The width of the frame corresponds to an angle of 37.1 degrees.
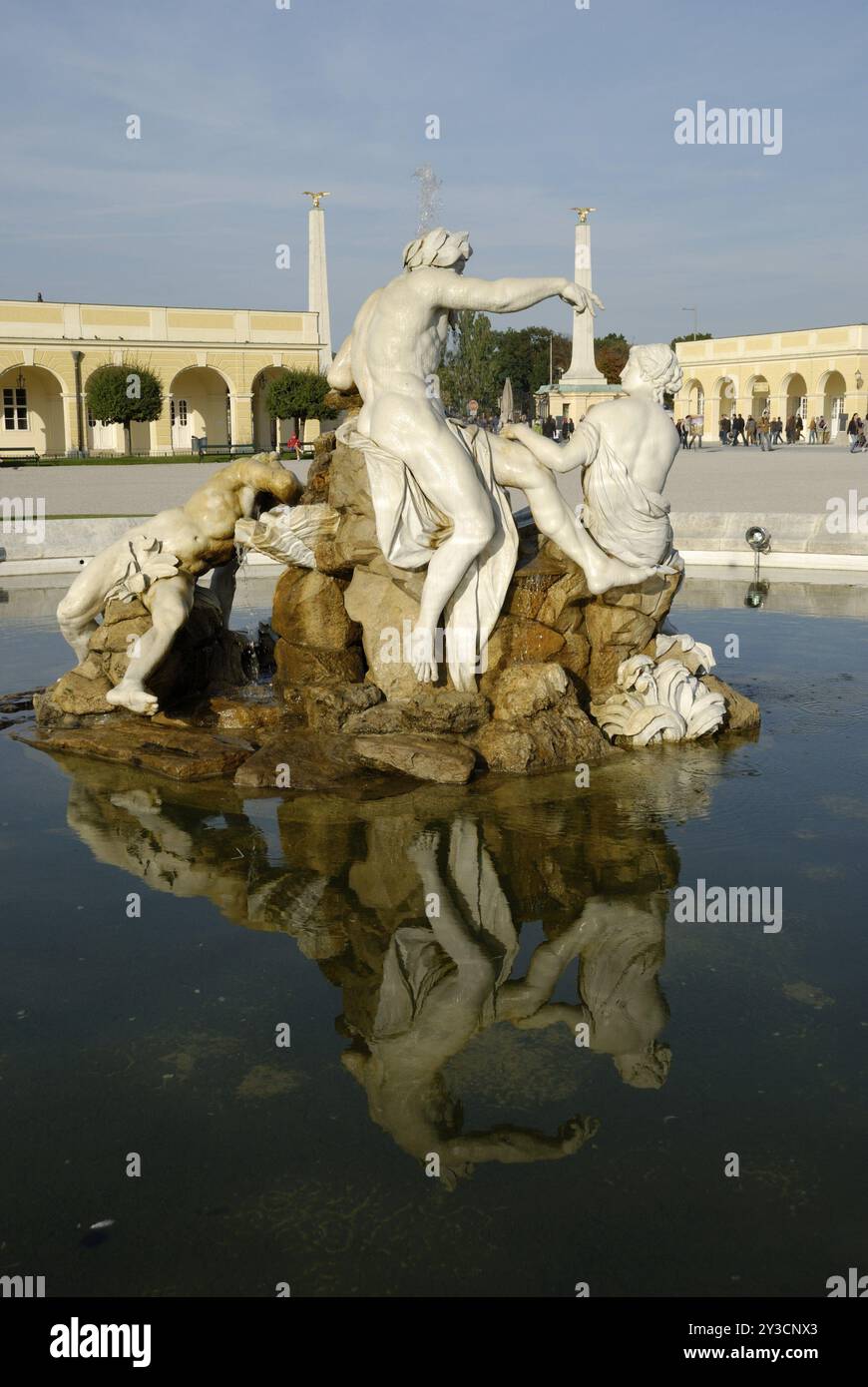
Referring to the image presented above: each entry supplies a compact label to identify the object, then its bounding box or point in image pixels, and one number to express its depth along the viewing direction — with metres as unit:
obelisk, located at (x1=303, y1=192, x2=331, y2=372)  52.69
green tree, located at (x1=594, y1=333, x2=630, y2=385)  85.50
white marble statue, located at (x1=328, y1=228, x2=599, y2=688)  7.09
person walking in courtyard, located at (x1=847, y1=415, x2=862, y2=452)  39.72
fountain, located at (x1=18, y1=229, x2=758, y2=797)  7.08
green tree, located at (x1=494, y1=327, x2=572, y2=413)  89.94
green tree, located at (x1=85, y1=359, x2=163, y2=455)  43.03
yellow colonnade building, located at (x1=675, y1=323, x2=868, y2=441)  59.16
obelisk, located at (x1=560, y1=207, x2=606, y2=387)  45.34
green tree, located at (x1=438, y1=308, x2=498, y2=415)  54.19
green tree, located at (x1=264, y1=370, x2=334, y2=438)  45.84
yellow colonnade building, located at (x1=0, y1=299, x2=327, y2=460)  48.75
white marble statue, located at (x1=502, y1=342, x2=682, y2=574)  7.40
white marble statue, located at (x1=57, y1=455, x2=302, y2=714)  7.85
